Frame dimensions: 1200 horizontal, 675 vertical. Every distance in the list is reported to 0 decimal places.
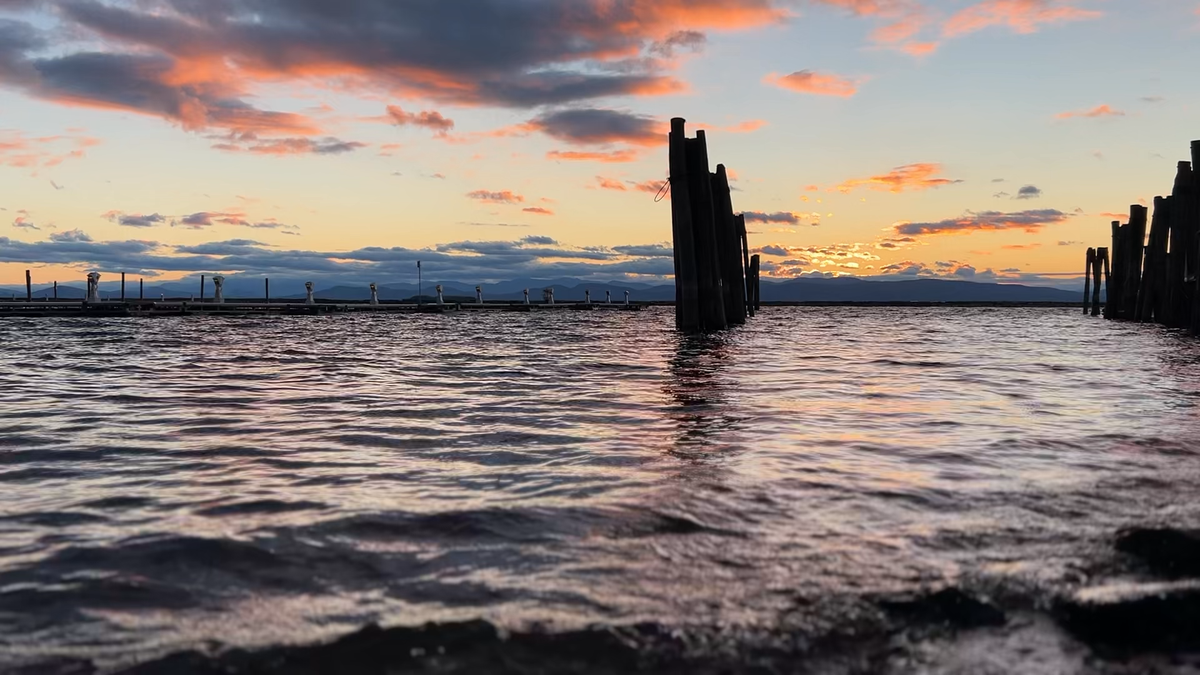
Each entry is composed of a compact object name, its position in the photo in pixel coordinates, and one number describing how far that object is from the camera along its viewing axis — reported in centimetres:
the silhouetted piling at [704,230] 2084
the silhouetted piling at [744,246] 3636
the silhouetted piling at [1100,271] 3818
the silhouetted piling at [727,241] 2567
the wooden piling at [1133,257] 2830
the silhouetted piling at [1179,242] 2225
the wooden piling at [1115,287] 3406
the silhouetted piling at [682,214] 2003
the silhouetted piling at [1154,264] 2531
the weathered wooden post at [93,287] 3759
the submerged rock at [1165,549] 285
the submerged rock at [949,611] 245
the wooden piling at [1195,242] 1930
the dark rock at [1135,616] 229
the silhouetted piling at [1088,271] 4662
